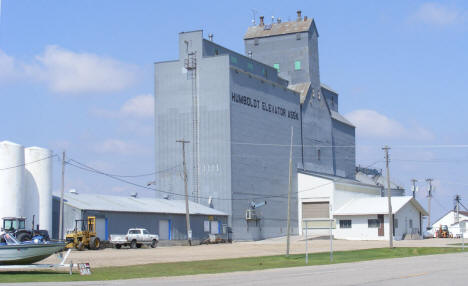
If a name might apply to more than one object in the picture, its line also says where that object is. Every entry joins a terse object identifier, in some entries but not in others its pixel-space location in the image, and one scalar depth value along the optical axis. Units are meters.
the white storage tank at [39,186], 56.81
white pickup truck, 57.15
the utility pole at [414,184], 114.94
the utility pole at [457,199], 115.00
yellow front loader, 52.03
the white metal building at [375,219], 78.88
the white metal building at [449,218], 136.27
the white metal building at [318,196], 84.12
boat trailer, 27.03
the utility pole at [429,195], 114.44
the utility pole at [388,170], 58.69
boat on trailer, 29.16
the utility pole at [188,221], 64.31
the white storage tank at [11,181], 55.28
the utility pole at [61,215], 55.52
